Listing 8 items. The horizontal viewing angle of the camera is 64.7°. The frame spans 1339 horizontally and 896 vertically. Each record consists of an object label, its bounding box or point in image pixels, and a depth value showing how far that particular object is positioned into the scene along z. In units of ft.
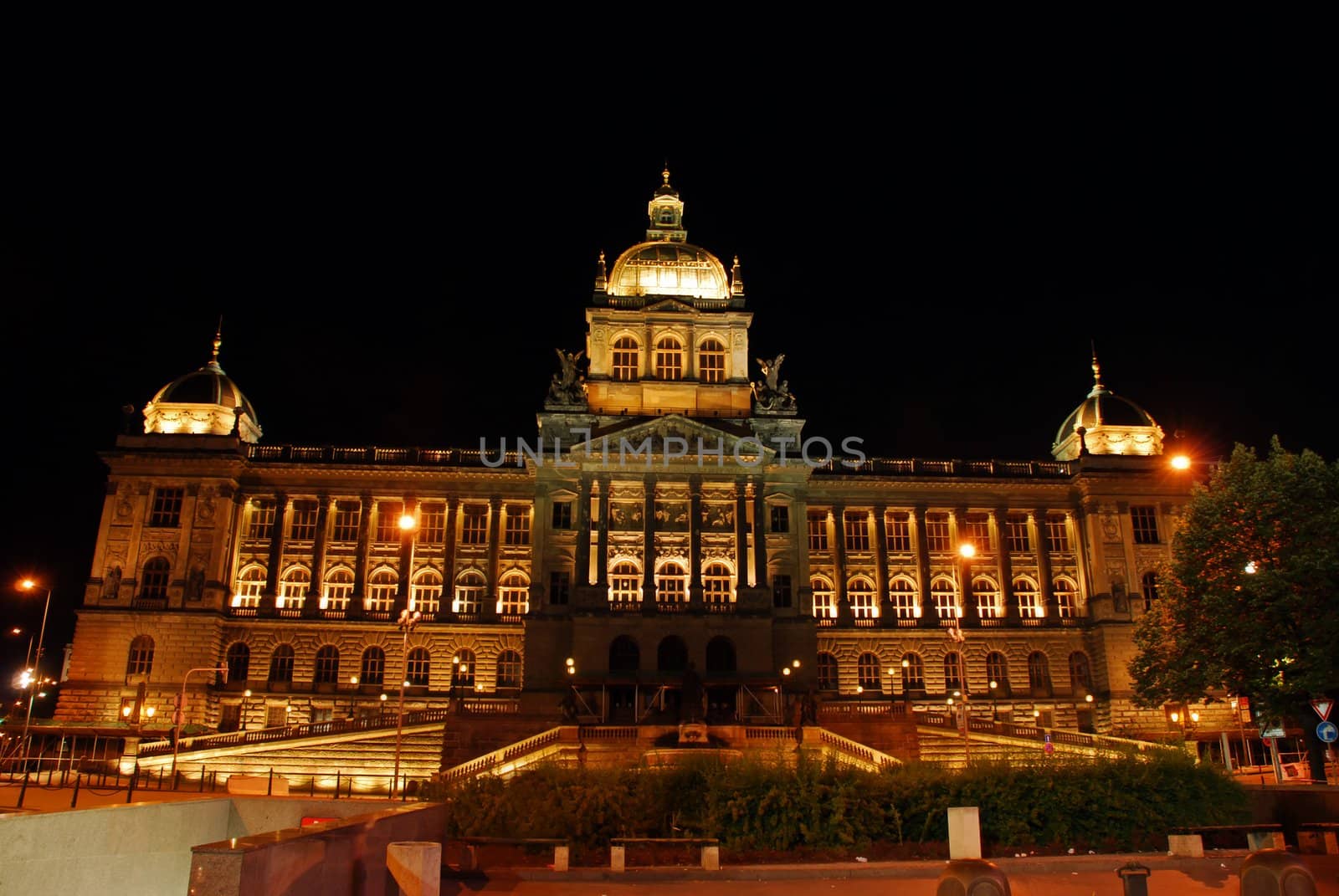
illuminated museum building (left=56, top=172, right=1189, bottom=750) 201.98
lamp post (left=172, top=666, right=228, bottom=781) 129.39
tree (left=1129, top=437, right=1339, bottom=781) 126.31
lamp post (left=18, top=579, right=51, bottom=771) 132.26
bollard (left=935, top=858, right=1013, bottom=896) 44.27
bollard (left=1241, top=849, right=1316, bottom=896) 48.55
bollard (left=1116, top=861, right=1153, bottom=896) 49.34
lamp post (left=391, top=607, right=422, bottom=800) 116.37
